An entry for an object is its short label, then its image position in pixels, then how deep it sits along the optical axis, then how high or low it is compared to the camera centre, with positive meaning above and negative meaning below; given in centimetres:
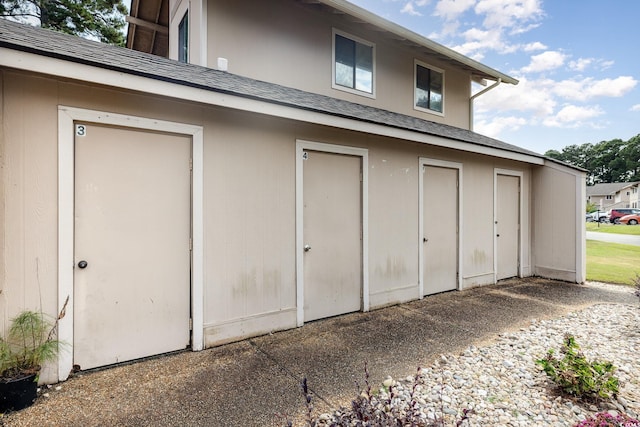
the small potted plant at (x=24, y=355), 237 -125
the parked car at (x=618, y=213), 2833 +1
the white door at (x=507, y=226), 736 -32
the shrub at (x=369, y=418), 153 -110
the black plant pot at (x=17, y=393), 234 -145
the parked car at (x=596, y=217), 3103 -41
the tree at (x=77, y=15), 1223 +859
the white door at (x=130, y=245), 299 -35
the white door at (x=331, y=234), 451 -33
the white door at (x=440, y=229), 599 -33
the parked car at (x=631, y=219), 2728 -55
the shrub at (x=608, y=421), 188 -138
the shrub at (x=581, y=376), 247 -140
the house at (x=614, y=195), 4462 +287
